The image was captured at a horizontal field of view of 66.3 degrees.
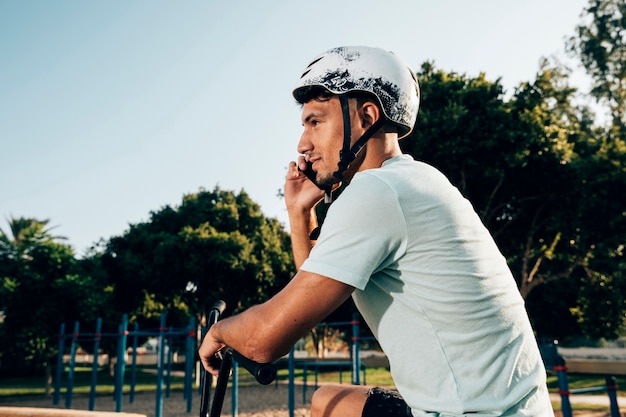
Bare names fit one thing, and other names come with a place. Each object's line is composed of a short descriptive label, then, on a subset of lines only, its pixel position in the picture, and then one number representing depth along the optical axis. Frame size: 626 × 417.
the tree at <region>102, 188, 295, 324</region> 26.98
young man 1.30
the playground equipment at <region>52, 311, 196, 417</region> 12.54
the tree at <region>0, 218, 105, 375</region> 19.38
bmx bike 1.33
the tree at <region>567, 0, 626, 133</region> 22.06
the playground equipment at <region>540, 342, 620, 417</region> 6.41
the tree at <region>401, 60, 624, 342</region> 15.16
